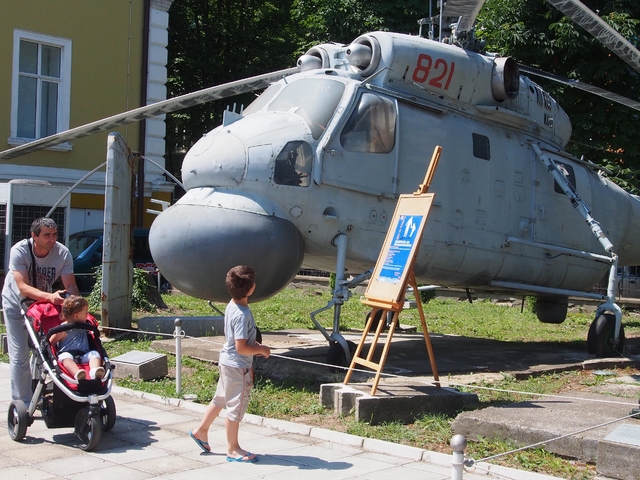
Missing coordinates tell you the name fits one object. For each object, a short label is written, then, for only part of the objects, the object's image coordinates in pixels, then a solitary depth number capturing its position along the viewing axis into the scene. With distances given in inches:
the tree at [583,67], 676.6
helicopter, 332.8
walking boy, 233.0
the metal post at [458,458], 163.2
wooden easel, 285.0
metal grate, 583.6
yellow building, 764.6
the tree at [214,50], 1245.7
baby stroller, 242.5
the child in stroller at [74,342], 251.3
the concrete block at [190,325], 477.1
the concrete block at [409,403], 271.6
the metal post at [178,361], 326.3
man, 268.8
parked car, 733.3
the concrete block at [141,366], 352.2
